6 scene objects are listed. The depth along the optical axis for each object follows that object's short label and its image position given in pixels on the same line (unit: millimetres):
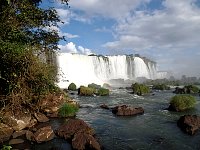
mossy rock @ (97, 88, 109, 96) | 27672
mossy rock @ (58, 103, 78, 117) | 15671
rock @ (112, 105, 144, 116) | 16675
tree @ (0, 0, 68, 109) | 9125
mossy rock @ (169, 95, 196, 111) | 17783
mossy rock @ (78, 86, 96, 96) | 27325
